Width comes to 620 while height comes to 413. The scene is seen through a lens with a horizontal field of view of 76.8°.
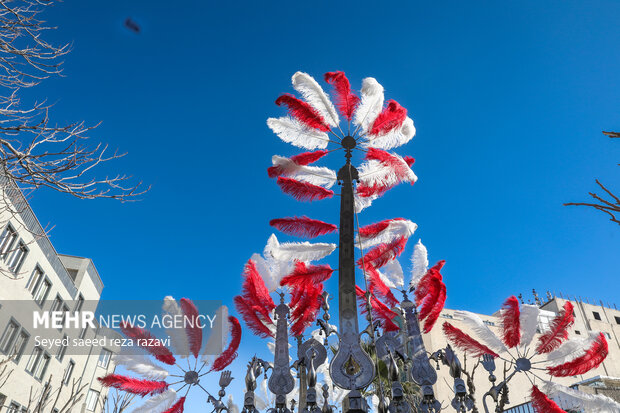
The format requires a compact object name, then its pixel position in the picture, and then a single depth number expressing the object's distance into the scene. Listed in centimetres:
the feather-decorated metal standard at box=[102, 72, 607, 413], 518
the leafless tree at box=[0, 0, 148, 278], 359
